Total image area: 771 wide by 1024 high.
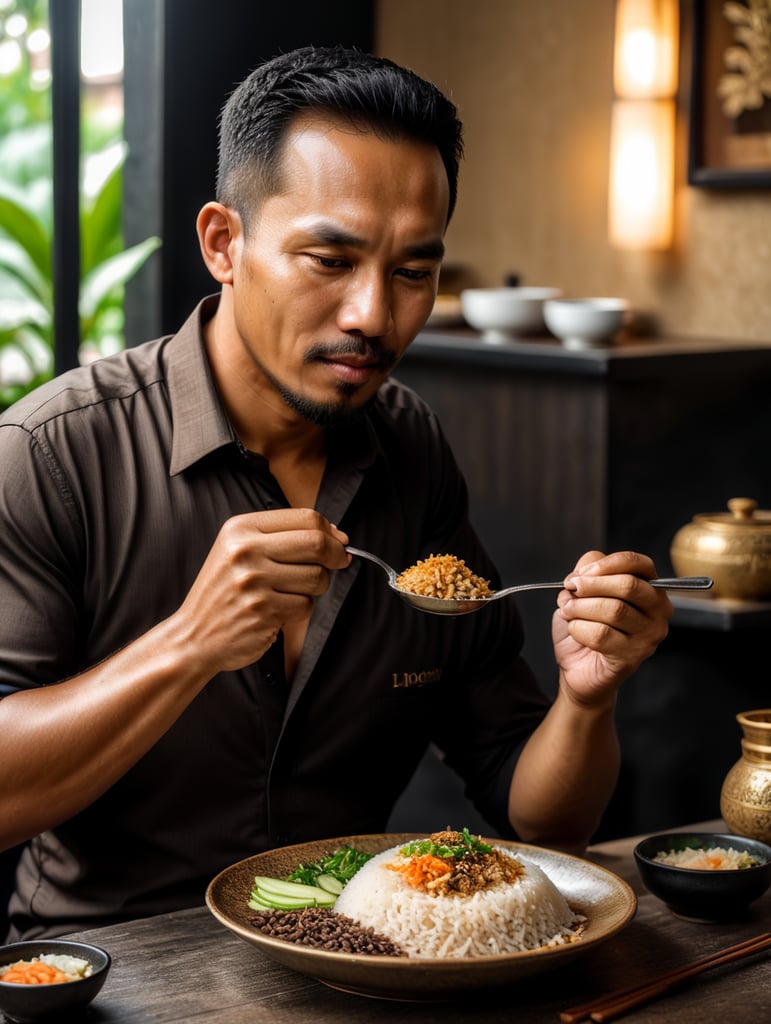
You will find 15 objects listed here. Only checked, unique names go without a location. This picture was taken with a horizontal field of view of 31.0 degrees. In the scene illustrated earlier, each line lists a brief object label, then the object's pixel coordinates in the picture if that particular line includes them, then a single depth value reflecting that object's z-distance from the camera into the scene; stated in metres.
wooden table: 1.47
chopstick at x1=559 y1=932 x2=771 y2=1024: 1.45
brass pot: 2.93
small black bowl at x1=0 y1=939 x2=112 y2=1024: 1.38
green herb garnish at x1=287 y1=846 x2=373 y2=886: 1.71
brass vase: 1.96
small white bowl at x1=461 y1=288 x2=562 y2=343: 3.62
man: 1.70
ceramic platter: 1.40
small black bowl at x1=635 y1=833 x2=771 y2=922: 1.70
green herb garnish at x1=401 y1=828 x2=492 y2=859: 1.64
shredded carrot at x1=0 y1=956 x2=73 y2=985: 1.42
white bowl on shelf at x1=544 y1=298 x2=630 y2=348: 3.38
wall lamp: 3.56
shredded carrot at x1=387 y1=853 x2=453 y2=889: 1.60
